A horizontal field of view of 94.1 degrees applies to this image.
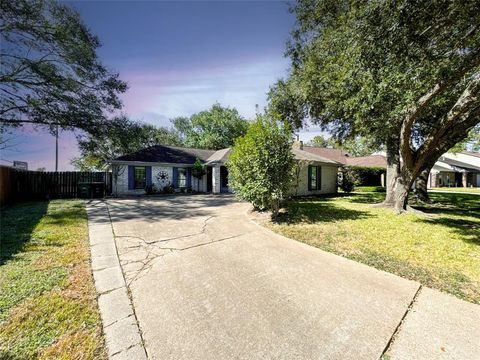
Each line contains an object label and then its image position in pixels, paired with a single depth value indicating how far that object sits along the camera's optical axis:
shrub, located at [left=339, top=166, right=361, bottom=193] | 18.45
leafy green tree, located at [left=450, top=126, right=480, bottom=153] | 18.19
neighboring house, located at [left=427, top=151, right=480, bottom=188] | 30.80
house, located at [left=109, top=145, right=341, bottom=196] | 15.55
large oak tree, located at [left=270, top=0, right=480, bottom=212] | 4.95
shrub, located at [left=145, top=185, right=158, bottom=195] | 16.11
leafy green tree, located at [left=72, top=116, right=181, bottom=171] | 13.59
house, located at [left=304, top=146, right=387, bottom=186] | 25.67
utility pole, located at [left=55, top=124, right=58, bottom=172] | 22.85
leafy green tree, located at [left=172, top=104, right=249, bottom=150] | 32.16
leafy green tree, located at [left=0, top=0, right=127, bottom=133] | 10.38
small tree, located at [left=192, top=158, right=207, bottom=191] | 17.56
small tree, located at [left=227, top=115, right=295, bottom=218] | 7.32
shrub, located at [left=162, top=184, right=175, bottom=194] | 16.85
